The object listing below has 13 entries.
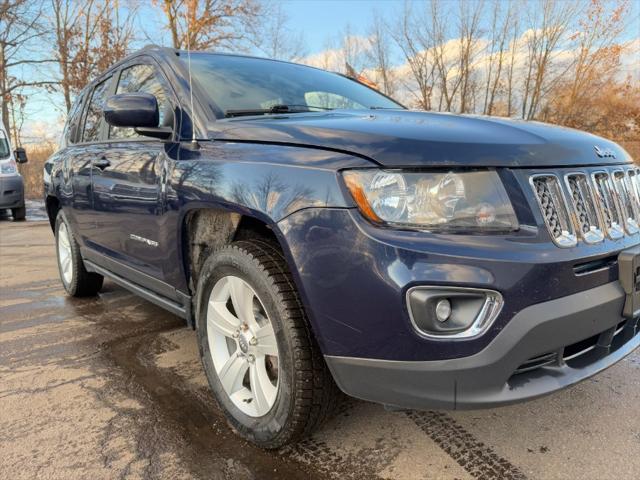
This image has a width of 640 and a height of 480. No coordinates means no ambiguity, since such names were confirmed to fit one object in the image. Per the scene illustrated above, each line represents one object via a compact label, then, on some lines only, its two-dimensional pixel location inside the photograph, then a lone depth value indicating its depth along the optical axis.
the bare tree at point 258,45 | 20.58
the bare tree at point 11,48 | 18.16
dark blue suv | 1.50
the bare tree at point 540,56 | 20.16
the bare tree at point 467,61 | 20.61
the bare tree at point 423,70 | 21.20
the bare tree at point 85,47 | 18.53
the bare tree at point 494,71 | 20.78
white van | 10.66
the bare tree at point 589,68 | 19.28
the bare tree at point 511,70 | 20.80
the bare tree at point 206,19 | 17.94
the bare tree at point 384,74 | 22.23
